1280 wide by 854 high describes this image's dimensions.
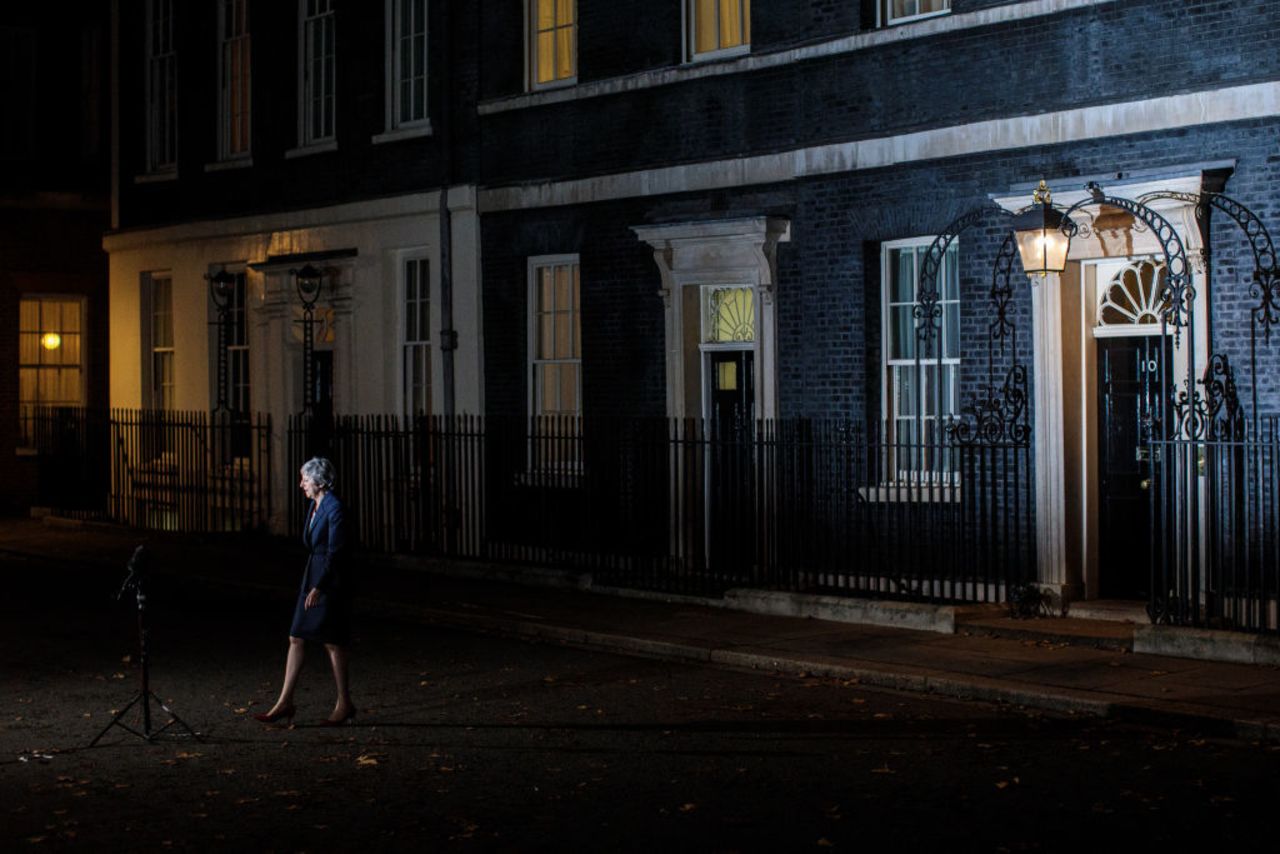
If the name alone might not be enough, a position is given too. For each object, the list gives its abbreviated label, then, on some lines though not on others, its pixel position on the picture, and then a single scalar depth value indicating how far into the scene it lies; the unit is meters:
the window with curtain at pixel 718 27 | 18.62
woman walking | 11.09
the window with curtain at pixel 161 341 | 27.25
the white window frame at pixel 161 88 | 27.12
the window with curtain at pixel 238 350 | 25.56
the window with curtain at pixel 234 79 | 25.66
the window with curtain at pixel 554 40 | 20.59
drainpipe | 21.84
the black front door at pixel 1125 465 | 15.16
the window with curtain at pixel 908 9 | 16.67
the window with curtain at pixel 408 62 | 22.67
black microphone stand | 10.74
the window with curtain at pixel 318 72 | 24.05
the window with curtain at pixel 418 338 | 22.72
